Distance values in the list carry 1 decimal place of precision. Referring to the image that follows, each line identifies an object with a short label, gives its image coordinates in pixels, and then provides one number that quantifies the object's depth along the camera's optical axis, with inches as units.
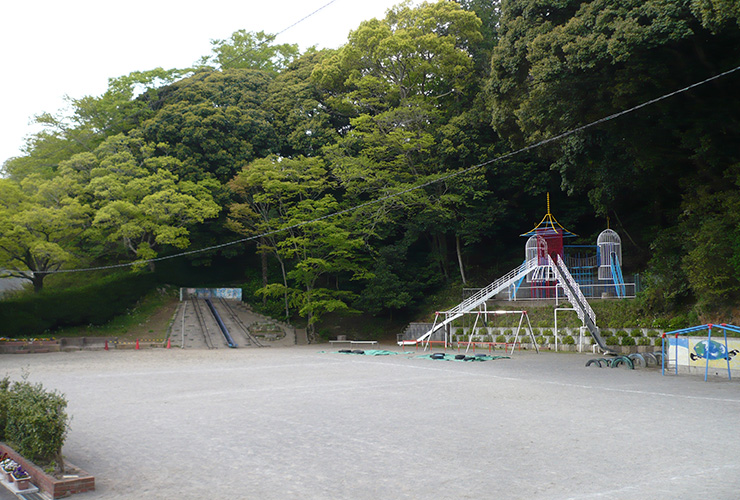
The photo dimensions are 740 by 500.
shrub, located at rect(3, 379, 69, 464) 221.3
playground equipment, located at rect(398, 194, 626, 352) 912.3
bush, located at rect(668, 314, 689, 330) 772.0
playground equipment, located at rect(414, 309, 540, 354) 999.6
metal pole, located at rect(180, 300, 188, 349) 1106.0
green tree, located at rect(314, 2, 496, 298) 1195.9
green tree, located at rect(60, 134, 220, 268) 1171.3
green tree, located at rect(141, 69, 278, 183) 1349.7
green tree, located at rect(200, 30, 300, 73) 1868.8
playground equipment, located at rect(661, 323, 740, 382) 561.9
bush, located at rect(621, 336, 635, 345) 821.9
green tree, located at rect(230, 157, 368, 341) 1175.0
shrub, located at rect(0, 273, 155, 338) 1082.1
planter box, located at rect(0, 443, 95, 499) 202.5
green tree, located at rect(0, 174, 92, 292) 1061.8
